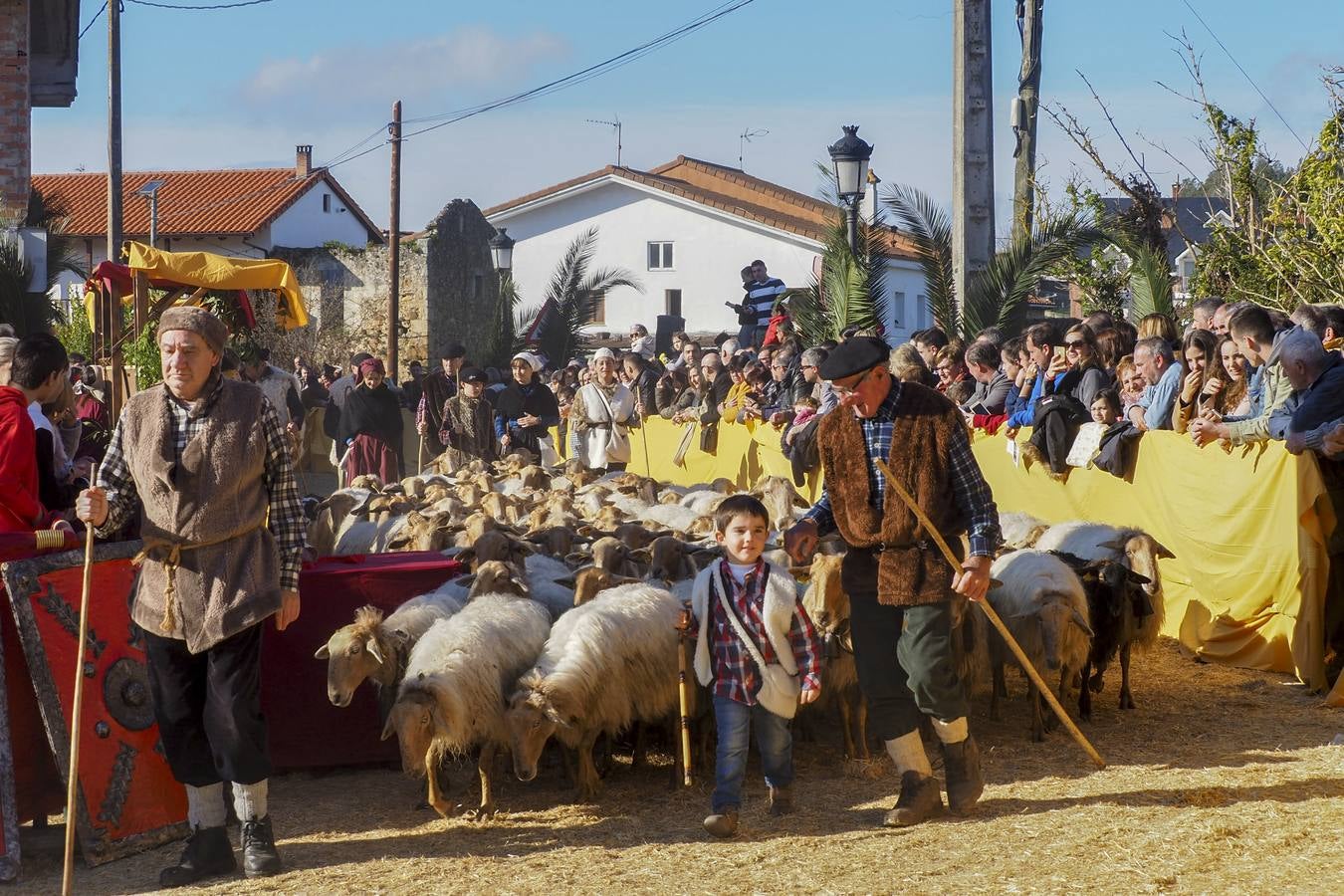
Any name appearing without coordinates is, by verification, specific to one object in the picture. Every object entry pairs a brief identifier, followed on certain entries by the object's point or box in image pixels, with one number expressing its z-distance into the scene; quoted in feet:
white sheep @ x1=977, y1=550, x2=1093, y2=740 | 25.40
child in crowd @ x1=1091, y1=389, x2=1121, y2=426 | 34.01
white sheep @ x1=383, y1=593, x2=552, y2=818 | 21.45
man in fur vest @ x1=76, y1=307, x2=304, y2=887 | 18.29
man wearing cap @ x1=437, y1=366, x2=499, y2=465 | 48.80
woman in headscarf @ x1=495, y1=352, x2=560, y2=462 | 48.93
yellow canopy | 42.27
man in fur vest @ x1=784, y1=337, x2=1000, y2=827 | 19.90
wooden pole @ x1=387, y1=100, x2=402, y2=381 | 99.13
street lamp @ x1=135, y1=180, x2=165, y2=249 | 96.76
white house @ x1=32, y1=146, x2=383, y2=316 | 157.17
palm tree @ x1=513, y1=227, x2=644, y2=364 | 102.01
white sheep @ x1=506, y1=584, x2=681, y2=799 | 21.79
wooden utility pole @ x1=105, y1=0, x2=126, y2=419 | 71.05
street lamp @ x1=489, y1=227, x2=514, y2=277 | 97.04
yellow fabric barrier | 27.78
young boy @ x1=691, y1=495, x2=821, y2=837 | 20.61
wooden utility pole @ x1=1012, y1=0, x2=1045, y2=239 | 51.75
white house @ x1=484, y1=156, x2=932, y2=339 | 156.04
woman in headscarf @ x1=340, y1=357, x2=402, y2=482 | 50.98
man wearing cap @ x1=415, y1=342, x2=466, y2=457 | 53.01
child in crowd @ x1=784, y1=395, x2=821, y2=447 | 39.61
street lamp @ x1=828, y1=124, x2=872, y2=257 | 49.60
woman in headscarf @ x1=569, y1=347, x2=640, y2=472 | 49.55
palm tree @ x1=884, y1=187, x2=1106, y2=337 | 49.24
